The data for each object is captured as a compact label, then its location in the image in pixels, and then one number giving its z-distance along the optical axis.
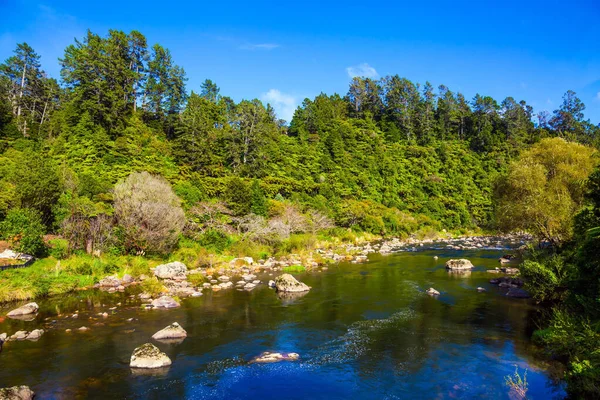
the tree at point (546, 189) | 22.05
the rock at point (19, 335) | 15.00
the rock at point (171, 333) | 15.30
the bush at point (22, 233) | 24.53
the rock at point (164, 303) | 20.05
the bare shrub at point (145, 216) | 29.36
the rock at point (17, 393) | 9.91
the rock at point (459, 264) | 30.55
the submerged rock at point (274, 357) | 13.34
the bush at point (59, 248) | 26.23
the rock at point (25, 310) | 18.17
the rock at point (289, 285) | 23.50
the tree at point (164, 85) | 64.75
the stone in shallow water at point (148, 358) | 12.66
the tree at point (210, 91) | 78.19
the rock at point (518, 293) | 21.34
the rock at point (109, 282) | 24.55
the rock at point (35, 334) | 15.05
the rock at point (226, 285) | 24.61
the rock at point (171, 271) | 26.97
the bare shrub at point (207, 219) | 35.47
